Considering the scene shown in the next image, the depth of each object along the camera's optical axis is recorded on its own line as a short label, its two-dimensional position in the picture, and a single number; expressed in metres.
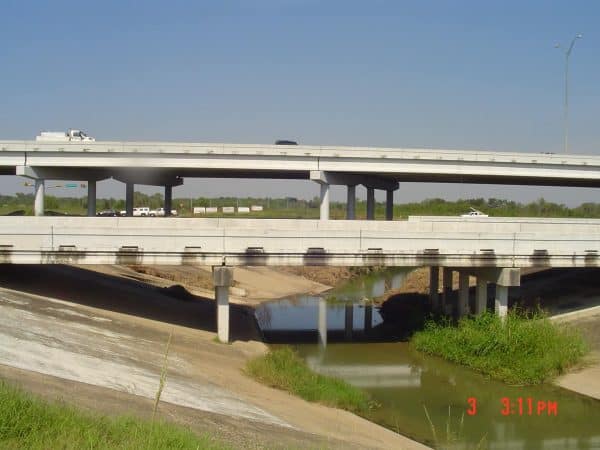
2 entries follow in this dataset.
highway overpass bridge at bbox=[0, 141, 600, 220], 34.47
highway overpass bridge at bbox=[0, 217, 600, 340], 24.92
